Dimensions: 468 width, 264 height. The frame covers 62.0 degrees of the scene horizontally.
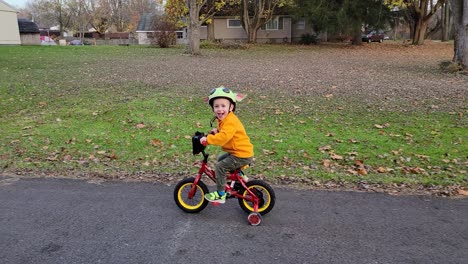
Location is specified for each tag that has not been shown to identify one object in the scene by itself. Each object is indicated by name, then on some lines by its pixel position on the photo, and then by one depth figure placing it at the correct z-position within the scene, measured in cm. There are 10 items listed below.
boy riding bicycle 422
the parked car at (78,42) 6418
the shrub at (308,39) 4038
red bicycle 453
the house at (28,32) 4894
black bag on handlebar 425
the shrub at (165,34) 3550
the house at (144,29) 6159
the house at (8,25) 4188
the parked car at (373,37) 5258
